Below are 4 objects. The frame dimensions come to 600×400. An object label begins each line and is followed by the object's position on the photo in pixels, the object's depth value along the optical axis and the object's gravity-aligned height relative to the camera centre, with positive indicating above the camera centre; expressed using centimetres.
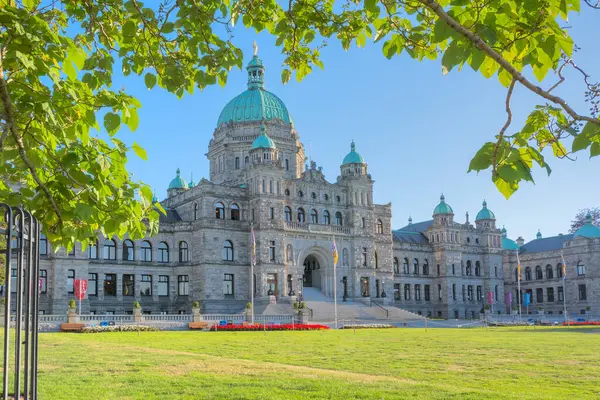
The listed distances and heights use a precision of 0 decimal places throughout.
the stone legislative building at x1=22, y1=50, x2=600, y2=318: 6234 +340
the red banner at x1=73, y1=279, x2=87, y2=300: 4881 -5
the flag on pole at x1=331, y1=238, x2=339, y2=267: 5447 +231
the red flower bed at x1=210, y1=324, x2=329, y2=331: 4547 -301
